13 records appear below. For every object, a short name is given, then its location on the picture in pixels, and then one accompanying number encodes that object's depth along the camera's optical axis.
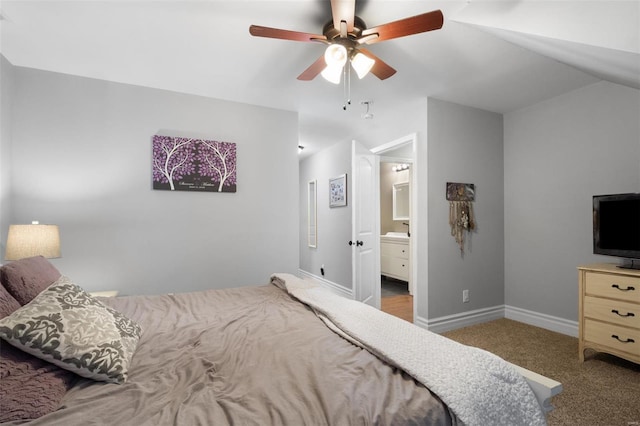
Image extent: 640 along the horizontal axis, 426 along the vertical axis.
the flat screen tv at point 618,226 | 2.33
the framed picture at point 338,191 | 4.51
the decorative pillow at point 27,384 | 0.77
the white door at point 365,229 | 3.79
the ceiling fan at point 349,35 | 1.50
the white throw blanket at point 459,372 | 0.91
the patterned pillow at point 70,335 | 0.92
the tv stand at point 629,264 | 2.39
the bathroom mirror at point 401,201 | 5.69
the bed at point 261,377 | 0.82
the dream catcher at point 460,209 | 3.27
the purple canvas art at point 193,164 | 2.84
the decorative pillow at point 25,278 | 1.17
